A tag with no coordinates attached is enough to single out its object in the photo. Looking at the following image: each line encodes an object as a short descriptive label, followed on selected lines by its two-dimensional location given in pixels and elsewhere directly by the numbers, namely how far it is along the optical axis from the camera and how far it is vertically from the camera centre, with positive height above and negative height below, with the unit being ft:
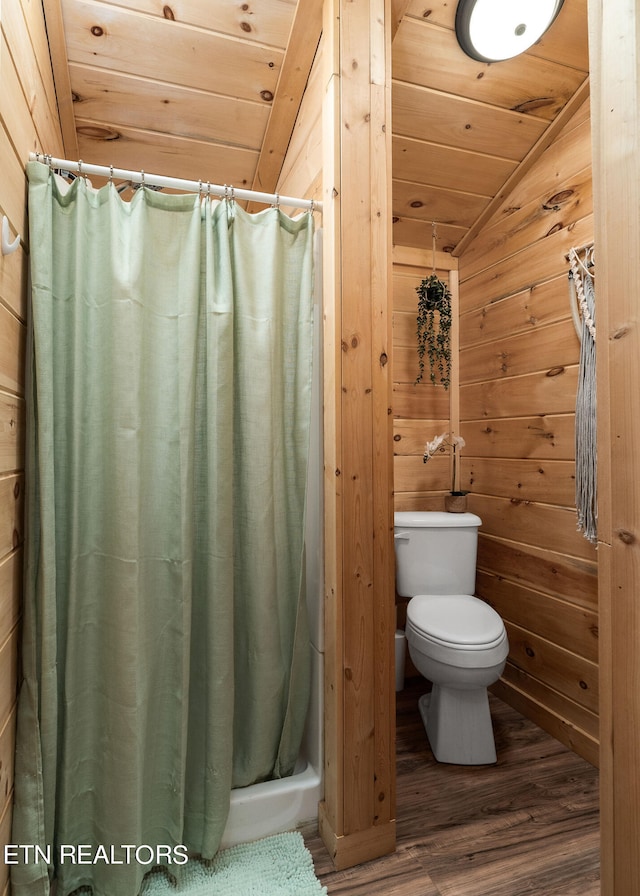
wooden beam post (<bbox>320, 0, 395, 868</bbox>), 4.43 +0.04
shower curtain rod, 4.20 +2.46
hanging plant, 7.77 +1.99
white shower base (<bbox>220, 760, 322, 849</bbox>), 4.55 -3.45
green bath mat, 4.08 -3.73
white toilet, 5.54 -2.21
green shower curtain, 3.95 -0.69
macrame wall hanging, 5.71 +0.55
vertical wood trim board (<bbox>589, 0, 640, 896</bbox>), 1.82 +0.09
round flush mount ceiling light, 4.87 +4.35
